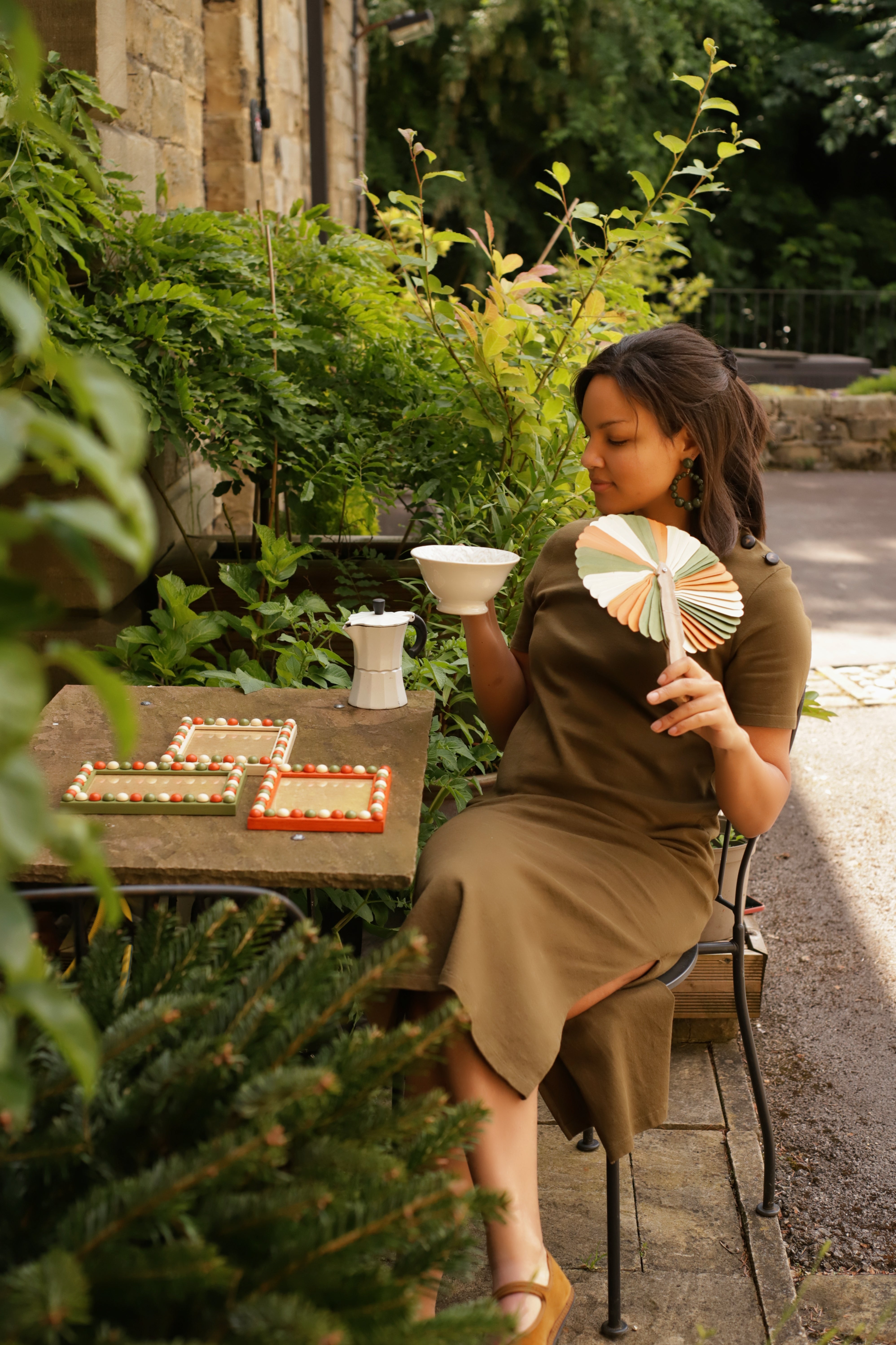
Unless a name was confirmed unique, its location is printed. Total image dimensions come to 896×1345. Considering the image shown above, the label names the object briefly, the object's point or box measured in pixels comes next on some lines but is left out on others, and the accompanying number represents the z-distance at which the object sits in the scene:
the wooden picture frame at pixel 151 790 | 1.67
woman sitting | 1.65
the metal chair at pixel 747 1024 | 2.15
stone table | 1.50
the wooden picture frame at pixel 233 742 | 1.83
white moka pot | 2.03
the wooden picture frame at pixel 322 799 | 1.63
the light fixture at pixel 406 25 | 10.45
